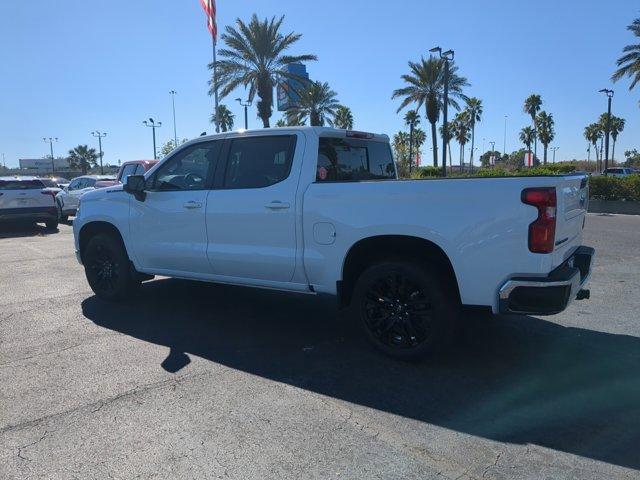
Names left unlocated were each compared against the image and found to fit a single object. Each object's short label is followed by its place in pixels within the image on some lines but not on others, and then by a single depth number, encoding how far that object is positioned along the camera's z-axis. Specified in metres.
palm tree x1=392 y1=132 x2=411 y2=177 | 71.07
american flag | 22.48
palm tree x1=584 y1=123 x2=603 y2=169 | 91.29
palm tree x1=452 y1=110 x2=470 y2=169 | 81.88
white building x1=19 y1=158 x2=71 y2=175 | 133.35
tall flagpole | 27.33
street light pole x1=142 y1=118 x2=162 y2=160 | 52.47
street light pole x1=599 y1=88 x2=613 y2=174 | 32.62
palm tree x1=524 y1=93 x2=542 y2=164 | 68.76
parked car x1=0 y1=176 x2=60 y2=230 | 14.41
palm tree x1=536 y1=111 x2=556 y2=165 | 79.94
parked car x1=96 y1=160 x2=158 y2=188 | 13.85
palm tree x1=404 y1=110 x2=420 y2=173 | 73.00
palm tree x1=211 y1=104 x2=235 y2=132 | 65.28
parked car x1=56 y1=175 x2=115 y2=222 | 18.23
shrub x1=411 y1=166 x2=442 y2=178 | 36.06
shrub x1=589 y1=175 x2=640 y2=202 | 20.92
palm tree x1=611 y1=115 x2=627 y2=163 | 84.88
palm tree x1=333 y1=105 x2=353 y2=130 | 65.25
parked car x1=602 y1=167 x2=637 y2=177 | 42.68
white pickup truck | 3.82
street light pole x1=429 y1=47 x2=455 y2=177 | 25.48
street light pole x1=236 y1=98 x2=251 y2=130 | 33.63
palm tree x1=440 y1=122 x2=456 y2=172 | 83.06
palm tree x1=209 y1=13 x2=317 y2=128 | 28.12
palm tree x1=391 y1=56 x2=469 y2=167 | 35.59
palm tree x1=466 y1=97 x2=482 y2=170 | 74.75
